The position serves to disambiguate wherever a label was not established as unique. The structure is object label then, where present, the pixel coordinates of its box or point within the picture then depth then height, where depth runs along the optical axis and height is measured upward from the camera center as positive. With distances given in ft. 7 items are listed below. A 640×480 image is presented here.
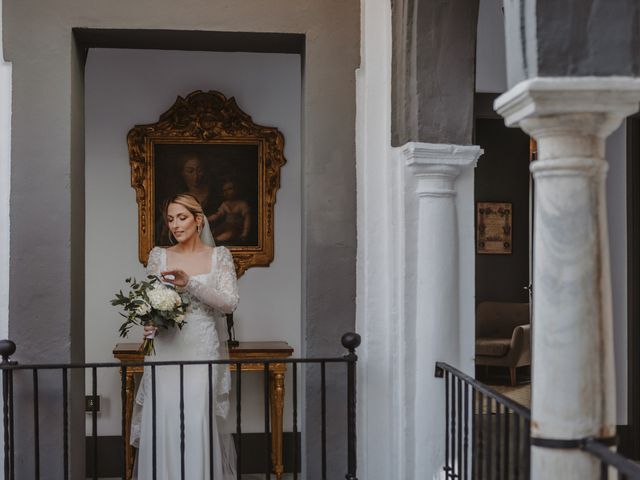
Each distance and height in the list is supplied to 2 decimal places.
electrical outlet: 21.09 -3.41
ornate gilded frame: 21.57 +2.48
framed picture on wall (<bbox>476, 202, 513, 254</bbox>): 36.63 +0.89
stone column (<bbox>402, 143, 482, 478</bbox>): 14.44 -0.63
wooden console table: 20.30 -2.63
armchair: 32.50 -3.05
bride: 16.30 -1.80
